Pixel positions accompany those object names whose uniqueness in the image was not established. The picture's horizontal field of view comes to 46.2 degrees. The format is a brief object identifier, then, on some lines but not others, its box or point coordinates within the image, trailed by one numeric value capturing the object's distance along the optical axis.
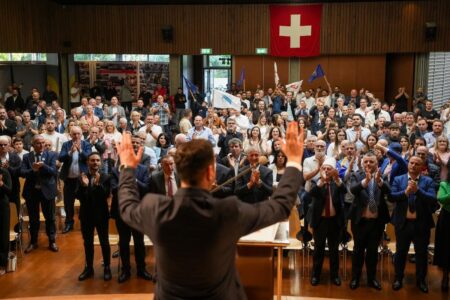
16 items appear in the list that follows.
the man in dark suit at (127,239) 6.10
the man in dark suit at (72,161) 7.29
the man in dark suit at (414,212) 5.60
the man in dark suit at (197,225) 1.82
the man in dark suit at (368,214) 5.65
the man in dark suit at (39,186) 6.91
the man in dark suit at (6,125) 9.86
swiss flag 16.36
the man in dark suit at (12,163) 6.78
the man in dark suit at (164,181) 5.93
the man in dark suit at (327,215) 5.80
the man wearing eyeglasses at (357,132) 8.98
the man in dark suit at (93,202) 6.01
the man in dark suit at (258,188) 6.13
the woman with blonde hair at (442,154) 6.78
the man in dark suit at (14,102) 13.12
